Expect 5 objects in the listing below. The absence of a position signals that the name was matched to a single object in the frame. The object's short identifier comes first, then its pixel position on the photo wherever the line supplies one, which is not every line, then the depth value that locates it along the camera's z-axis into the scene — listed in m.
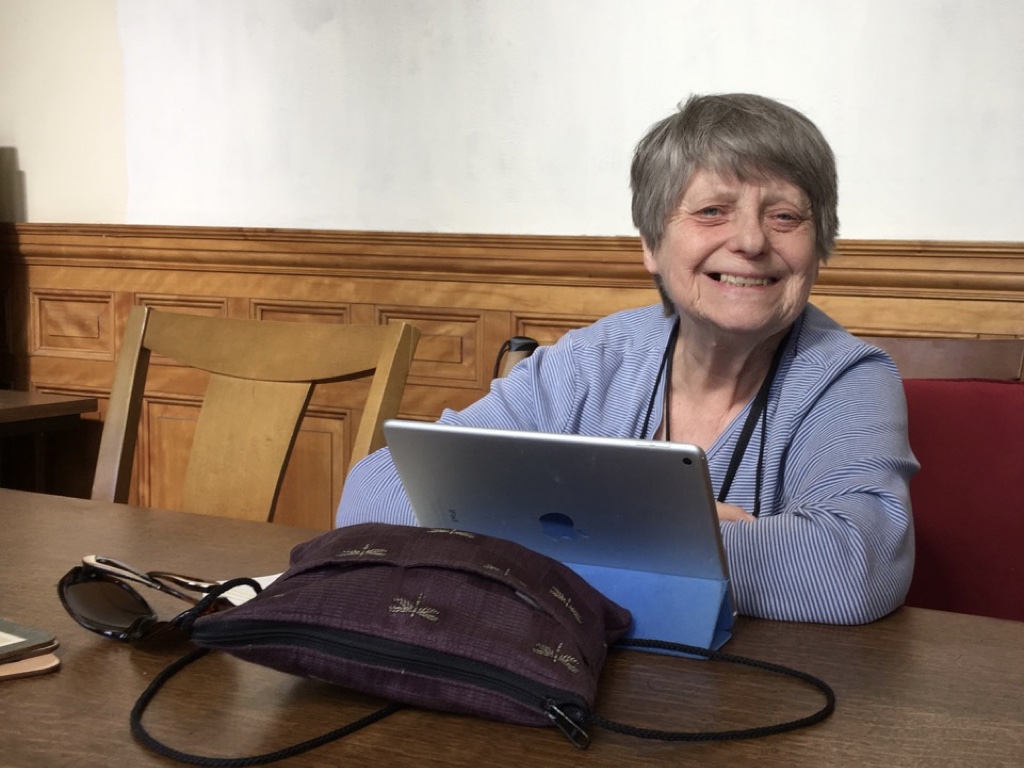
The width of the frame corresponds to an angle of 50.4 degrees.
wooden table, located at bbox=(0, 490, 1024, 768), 0.66
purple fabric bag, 0.69
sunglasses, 0.82
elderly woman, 1.18
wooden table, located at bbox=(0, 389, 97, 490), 2.53
